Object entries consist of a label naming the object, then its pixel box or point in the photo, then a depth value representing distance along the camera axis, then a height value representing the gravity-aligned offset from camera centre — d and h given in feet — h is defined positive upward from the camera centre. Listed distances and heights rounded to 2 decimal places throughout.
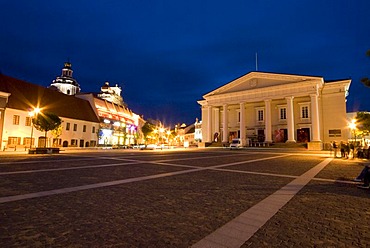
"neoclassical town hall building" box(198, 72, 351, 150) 138.21 +26.17
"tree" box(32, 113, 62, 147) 97.36 +9.17
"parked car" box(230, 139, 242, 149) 136.05 +1.29
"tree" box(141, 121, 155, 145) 248.01 +16.82
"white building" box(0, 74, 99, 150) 118.52 +17.41
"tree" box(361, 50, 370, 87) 45.70 +14.10
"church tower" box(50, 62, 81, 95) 342.64 +92.96
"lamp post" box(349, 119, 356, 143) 98.58 +10.63
